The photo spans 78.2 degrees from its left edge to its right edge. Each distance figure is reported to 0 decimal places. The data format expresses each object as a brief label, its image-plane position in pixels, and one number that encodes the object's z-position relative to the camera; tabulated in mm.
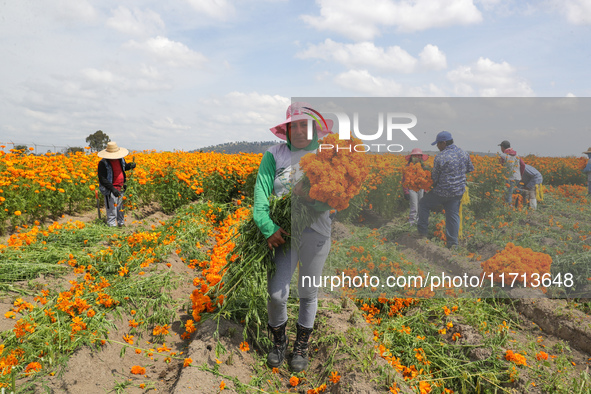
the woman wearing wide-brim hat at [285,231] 2445
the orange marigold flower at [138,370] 2477
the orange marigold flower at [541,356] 2875
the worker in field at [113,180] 6457
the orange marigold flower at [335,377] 2531
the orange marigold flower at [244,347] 2678
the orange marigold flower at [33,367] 2258
